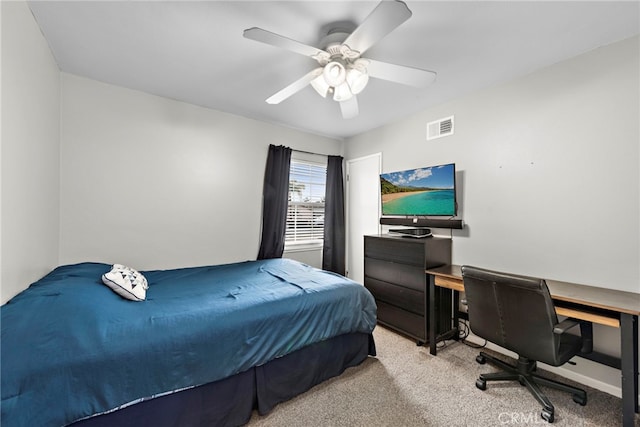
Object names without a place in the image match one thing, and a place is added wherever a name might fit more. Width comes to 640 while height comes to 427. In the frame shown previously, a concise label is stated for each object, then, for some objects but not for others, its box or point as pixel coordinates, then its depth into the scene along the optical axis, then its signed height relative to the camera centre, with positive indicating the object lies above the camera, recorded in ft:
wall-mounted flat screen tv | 8.65 +0.89
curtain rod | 12.26 +3.08
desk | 4.79 -1.94
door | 12.09 +0.48
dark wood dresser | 8.32 -2.24
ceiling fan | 4.32 +3.18
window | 12.49 +0.59
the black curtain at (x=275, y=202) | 11.21 +0.57
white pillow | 5.51 -1.53
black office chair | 5.13 -2.34
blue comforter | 3.48 -2.11
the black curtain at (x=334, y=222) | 12.95 -0.34
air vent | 9.29 +3.24
